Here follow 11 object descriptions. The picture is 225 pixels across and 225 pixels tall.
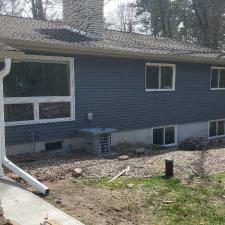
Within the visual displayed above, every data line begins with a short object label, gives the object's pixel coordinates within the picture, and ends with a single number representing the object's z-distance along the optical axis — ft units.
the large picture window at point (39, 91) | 20.53
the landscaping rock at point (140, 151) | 23.40
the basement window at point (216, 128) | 34.00
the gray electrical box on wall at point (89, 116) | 23.79
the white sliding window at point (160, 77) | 27.67
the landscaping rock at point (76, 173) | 16.65
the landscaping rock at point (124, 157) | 20.94
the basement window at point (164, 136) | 29.09
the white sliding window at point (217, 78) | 33.05
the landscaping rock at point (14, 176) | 15.26
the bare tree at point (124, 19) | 80.57
